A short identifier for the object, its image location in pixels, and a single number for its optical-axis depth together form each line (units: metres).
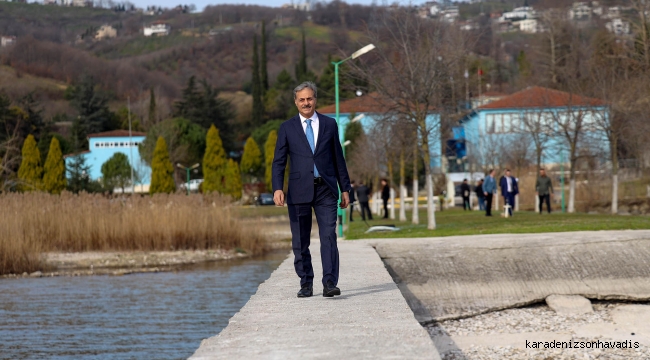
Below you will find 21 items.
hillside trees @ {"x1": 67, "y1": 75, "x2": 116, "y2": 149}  106.94
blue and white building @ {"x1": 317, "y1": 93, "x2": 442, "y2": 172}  32.50
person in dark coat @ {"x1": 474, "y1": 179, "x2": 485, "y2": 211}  47.12
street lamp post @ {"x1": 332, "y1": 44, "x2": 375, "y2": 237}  29.28
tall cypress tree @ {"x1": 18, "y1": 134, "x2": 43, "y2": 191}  70.50
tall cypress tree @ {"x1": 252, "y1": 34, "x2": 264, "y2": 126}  111.19
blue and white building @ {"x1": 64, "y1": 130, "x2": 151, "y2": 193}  94.81
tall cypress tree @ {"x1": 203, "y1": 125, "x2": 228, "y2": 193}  81.38
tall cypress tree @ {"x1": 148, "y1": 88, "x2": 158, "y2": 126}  107.36
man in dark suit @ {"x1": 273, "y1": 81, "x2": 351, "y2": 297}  10.66
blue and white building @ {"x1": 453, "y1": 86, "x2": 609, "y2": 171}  41.38
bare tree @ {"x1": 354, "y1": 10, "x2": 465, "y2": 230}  31.69
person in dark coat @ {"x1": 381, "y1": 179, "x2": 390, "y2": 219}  43.78
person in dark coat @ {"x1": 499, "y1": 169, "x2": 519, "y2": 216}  35.66
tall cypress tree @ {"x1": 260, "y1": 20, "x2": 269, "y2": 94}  122.19
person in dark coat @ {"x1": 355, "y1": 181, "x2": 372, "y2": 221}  41.34
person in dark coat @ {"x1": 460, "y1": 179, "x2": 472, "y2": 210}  50.42
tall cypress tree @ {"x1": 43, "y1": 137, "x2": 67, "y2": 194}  70.25
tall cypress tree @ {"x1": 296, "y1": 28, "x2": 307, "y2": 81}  120.99
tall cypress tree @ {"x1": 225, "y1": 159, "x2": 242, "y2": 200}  78.56
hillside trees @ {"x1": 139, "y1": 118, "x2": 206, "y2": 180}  87.75
